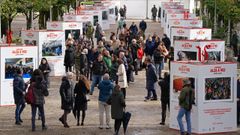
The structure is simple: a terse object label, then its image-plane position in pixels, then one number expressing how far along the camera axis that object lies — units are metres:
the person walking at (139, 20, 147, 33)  51.41
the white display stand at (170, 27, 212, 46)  34.72
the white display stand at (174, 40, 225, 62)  28.83
